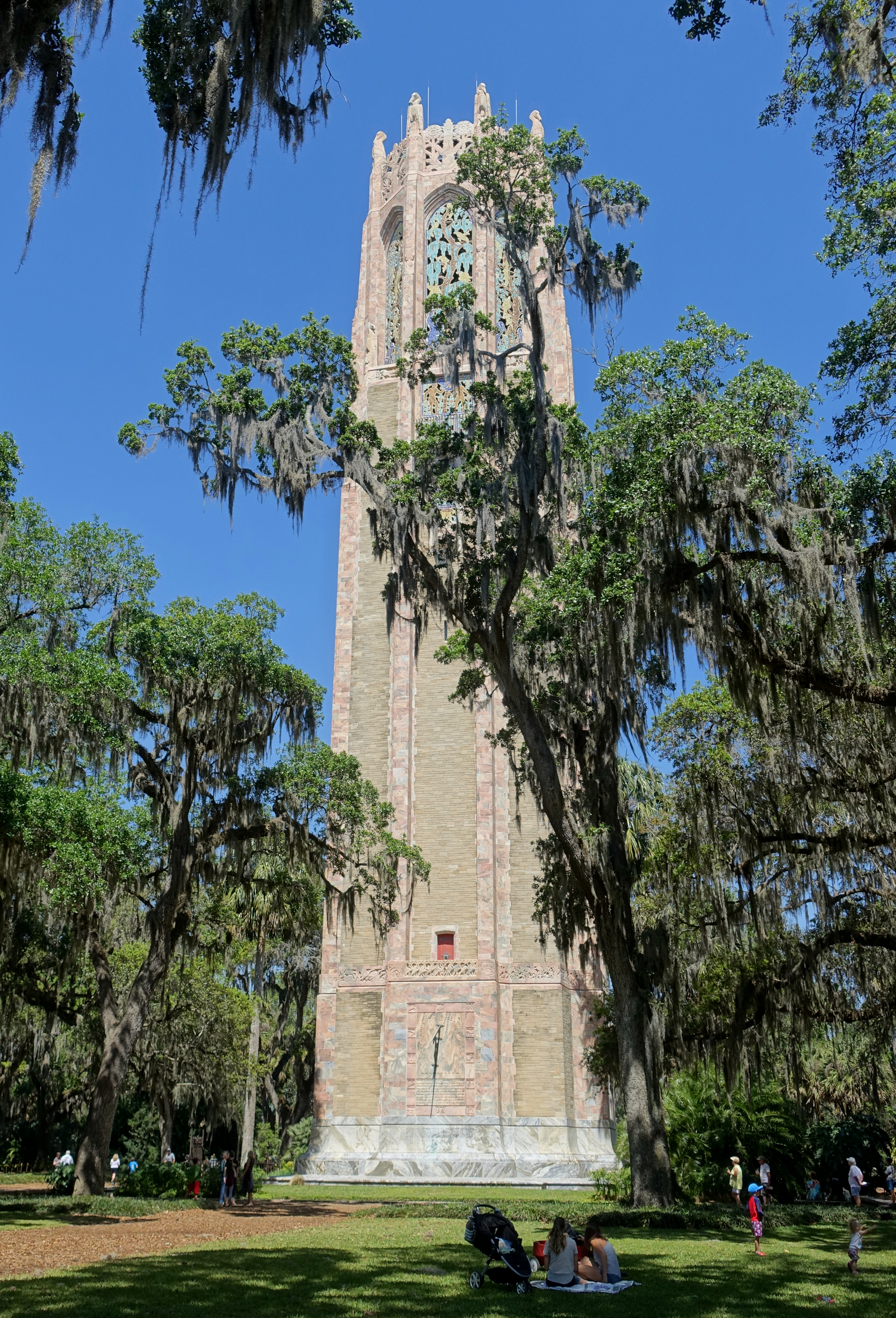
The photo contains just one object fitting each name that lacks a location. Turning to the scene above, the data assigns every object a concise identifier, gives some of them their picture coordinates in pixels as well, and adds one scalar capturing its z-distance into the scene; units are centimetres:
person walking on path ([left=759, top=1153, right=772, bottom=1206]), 2192
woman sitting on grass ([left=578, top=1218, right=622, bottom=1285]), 1012
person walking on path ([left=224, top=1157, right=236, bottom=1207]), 2217
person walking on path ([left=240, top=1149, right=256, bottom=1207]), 2408
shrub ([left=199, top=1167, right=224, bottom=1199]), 2573
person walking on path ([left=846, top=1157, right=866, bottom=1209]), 2319
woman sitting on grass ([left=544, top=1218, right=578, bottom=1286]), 1013
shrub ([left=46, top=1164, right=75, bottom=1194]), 2375
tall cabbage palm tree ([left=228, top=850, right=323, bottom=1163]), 2398
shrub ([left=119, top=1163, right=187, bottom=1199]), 2614
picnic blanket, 984
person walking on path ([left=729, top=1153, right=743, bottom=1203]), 2111
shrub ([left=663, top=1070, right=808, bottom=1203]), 2389
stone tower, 3028
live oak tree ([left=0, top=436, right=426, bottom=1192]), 1836
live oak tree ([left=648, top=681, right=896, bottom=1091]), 1786
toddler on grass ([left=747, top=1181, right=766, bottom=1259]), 1309
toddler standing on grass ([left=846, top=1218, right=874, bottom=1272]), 1074
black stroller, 995
